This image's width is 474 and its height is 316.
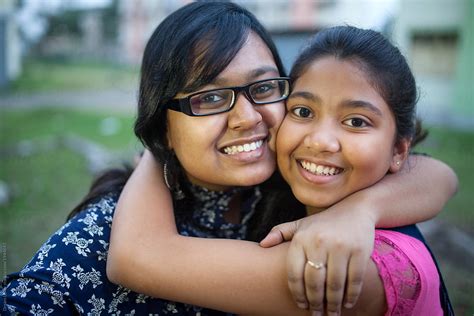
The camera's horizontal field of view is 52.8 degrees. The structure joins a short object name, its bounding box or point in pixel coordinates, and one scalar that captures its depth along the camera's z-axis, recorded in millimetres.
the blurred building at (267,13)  19141
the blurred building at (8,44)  13281
